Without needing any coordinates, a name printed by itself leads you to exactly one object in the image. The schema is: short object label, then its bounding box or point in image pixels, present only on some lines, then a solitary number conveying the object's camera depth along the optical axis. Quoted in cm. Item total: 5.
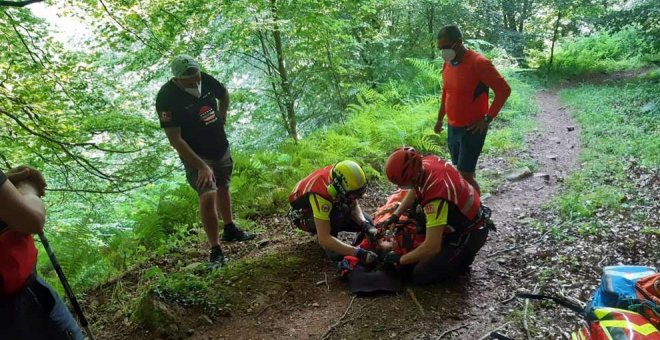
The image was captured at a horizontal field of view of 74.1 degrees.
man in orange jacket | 475
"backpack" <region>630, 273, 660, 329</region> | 220
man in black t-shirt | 434
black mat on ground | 396
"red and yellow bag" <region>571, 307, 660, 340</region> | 210
